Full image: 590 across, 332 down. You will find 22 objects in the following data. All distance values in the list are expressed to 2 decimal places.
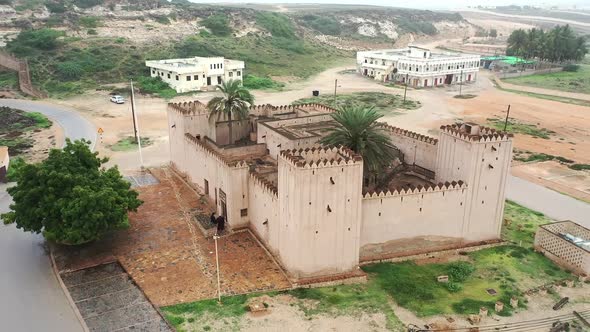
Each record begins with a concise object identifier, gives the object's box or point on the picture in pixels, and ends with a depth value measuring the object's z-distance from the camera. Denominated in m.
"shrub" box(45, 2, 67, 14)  110.26
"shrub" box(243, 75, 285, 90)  83.62
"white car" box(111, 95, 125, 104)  65.69
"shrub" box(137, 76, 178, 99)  73.27
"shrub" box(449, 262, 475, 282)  23.48
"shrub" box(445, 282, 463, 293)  22.39
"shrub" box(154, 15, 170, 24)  115.11
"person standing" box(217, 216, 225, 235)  27.30
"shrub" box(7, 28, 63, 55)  83.12
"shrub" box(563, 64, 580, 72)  114.38
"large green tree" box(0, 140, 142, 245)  22.94
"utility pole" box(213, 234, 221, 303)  20.81
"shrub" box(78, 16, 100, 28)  102.56
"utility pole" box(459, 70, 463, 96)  87.59
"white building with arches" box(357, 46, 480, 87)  91.50
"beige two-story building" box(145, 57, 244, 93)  75.56
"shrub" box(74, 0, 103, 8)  117.97
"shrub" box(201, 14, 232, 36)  120.44
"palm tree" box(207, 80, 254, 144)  35.28
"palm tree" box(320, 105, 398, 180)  26.95
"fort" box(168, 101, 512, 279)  22.20
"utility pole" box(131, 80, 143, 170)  48.25
